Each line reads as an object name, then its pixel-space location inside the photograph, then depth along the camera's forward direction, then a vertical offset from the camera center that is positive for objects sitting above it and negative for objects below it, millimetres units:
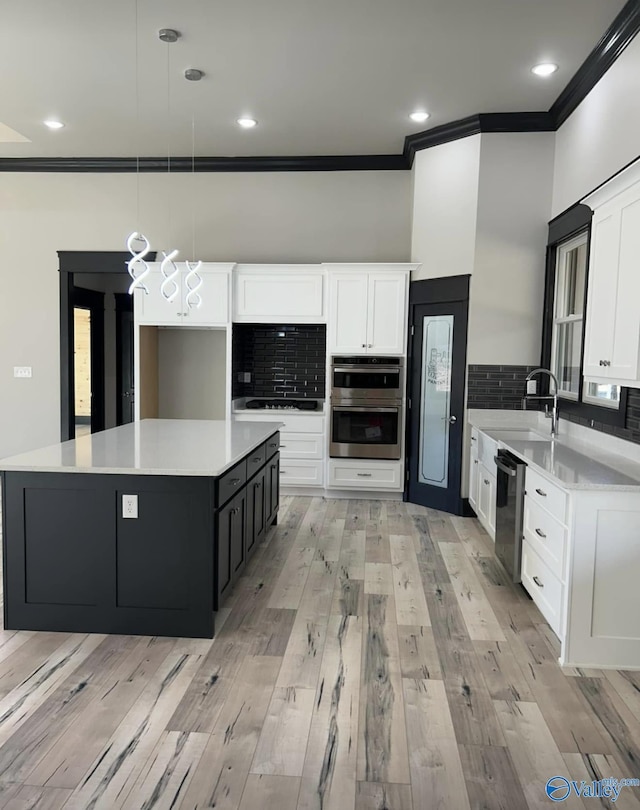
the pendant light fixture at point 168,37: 3893 +2048
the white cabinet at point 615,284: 2883 +427
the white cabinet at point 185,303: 6094 +579
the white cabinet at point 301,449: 6117 -857
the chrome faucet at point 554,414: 4225 -332
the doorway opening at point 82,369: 8289 -170
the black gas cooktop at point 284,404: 6453 -448
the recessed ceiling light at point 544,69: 4254 +2071
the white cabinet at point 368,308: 5859 +520
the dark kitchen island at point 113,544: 3010 -913
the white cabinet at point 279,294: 6031 +661
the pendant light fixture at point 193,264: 5558 +912
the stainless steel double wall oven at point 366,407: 5910 -417
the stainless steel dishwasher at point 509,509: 3627 -877
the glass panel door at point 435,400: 5609 -330
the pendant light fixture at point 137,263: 3677 +808
